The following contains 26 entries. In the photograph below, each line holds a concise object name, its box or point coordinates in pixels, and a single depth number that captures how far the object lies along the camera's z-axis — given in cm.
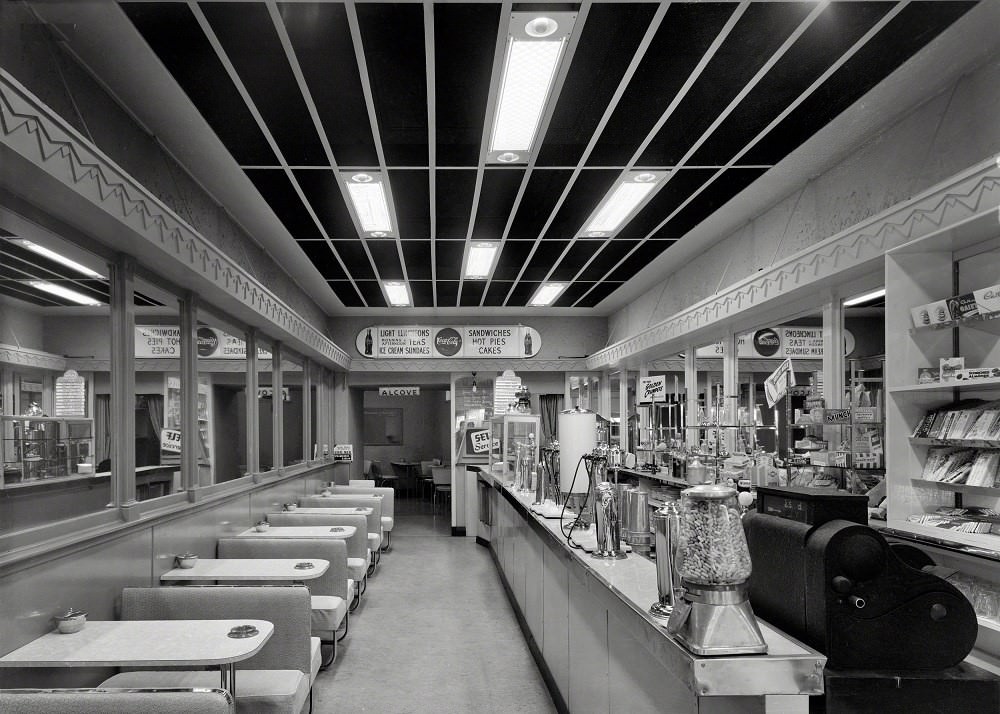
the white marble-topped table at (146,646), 260
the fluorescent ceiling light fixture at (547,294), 884
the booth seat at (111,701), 228
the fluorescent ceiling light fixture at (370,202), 494
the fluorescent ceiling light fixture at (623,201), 496
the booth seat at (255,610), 351
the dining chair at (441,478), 1373
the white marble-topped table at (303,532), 531
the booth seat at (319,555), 465
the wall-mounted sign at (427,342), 1091
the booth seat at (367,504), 755
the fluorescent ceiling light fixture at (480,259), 685
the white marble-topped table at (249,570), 402
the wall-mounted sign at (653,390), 761
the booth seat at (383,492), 900
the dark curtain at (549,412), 1177
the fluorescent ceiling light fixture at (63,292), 304
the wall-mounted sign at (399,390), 1322
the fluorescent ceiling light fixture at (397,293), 857
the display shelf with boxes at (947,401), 318
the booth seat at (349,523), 597
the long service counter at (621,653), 175
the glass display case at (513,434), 739
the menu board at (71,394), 319
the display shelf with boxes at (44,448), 270
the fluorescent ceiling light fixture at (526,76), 302
